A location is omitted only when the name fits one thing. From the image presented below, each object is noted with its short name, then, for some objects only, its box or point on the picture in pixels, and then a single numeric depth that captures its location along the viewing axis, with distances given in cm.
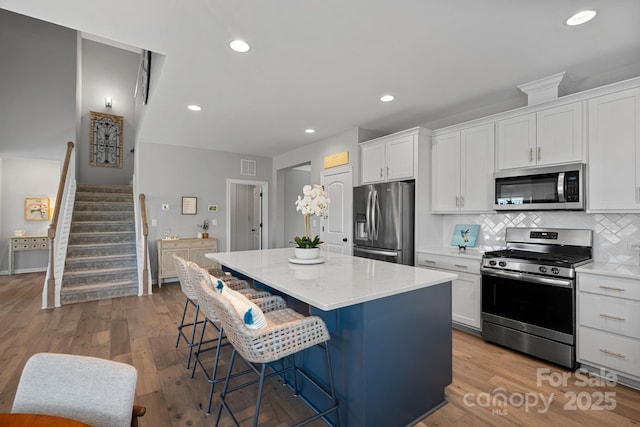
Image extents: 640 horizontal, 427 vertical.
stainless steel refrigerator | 373
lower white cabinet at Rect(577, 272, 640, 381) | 218
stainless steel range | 247
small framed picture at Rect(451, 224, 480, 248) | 368
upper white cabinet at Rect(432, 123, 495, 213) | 333
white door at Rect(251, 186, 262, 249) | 677
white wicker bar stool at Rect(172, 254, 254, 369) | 236
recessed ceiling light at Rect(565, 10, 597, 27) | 193
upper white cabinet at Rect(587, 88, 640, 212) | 240
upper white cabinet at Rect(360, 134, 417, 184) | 379
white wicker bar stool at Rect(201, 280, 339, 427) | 143
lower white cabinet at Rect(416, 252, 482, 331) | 309
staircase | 445
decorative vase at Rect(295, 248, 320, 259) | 254
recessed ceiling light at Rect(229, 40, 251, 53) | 228
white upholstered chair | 92
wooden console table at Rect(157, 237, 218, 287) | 516
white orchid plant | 255
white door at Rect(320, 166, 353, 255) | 456
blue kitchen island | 160
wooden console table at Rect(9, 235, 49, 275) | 590
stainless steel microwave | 267
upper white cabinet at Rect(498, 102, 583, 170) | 271
